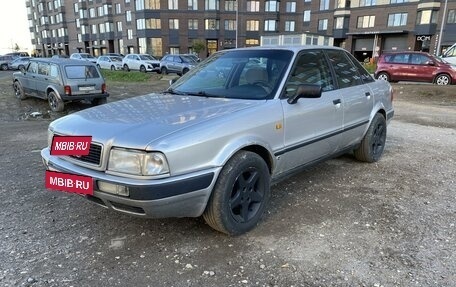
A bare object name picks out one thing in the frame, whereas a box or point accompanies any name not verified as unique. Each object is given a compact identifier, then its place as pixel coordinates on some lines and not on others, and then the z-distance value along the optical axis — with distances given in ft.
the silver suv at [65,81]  35.78
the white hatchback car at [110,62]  112.78
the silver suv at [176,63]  92.89
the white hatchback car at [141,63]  102.32
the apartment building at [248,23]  150.41
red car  53.88
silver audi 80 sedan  8.96
